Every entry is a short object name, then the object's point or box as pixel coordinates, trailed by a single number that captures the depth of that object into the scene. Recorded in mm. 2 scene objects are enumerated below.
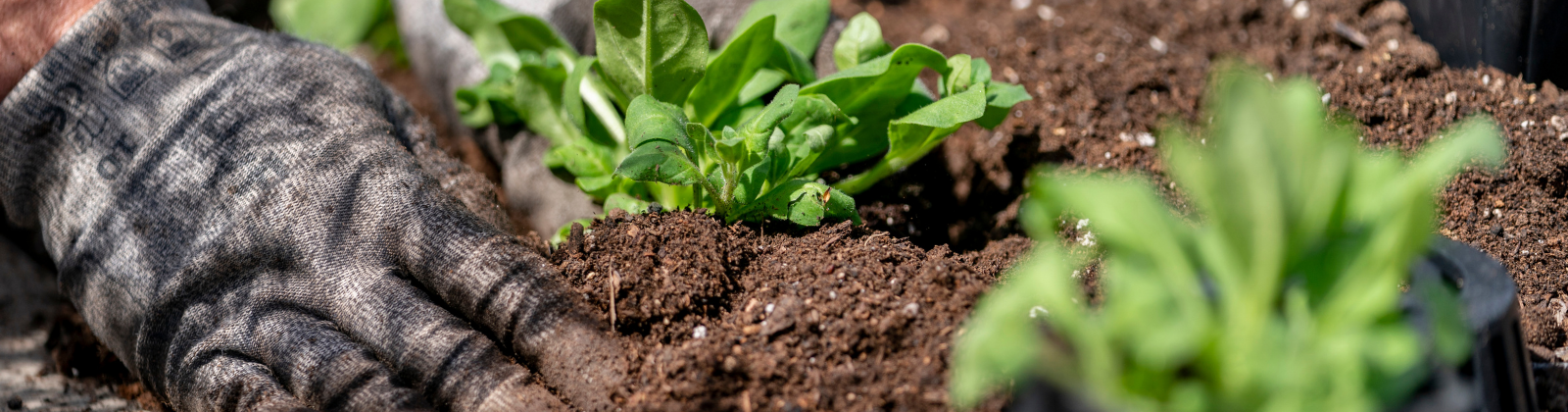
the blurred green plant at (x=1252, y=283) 435
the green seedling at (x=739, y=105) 566
